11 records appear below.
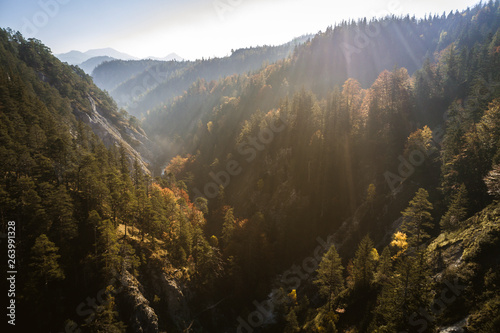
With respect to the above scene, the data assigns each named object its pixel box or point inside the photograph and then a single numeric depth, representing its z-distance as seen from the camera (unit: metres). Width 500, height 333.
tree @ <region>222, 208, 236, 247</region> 66.81
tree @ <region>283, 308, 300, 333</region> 44.31
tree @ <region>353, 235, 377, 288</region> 42.03
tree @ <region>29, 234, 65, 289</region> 31.22
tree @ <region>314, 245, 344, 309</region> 44.09
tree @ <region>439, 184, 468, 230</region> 39.47
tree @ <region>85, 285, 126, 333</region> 33.25
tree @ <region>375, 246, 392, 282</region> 39.43
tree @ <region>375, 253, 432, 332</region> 29.61
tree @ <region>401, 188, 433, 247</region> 41.78
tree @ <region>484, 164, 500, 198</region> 35.06
